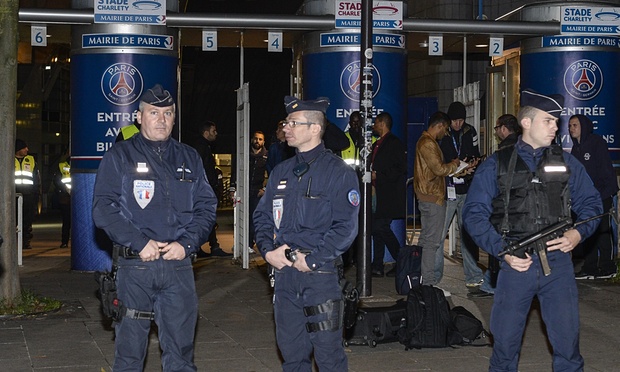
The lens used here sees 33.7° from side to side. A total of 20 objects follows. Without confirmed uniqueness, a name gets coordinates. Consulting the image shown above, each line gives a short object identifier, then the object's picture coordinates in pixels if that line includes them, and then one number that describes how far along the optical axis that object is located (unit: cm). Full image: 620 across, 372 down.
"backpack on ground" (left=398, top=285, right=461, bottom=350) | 834
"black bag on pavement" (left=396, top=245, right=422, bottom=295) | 1111
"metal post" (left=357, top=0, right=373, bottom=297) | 1062
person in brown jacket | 1084
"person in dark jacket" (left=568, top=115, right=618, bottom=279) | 1184
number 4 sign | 1377
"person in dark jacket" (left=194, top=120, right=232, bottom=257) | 1412
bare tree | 1030
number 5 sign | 1355
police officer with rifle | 608
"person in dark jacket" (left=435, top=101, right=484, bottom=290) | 1188
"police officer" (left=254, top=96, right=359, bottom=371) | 581
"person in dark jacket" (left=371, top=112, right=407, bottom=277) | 1245
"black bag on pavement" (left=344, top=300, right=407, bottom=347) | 845
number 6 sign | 1302
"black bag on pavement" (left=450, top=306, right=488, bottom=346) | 853
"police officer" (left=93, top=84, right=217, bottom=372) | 604
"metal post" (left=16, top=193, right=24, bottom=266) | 1372
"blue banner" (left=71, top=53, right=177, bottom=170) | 1297
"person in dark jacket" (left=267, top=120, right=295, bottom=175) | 1347
